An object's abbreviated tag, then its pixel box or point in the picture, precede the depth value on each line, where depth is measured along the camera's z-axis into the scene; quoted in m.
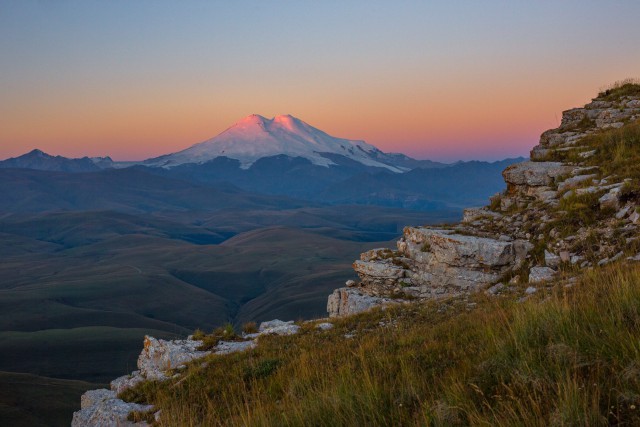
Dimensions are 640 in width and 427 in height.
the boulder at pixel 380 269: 22.47
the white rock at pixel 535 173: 21.59
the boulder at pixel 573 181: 18.98
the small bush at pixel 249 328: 17.50
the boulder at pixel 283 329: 15.89
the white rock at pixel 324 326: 15.41
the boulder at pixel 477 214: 22.69
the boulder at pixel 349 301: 21.26
